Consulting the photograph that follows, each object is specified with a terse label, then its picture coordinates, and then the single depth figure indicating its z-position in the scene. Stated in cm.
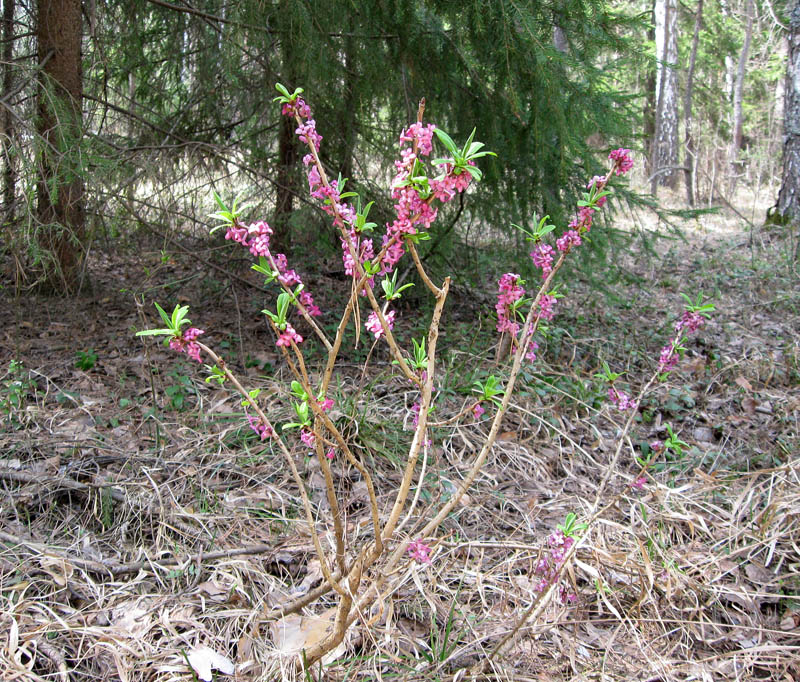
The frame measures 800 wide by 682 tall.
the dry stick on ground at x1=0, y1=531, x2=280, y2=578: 211
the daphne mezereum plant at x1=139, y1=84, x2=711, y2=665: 146
